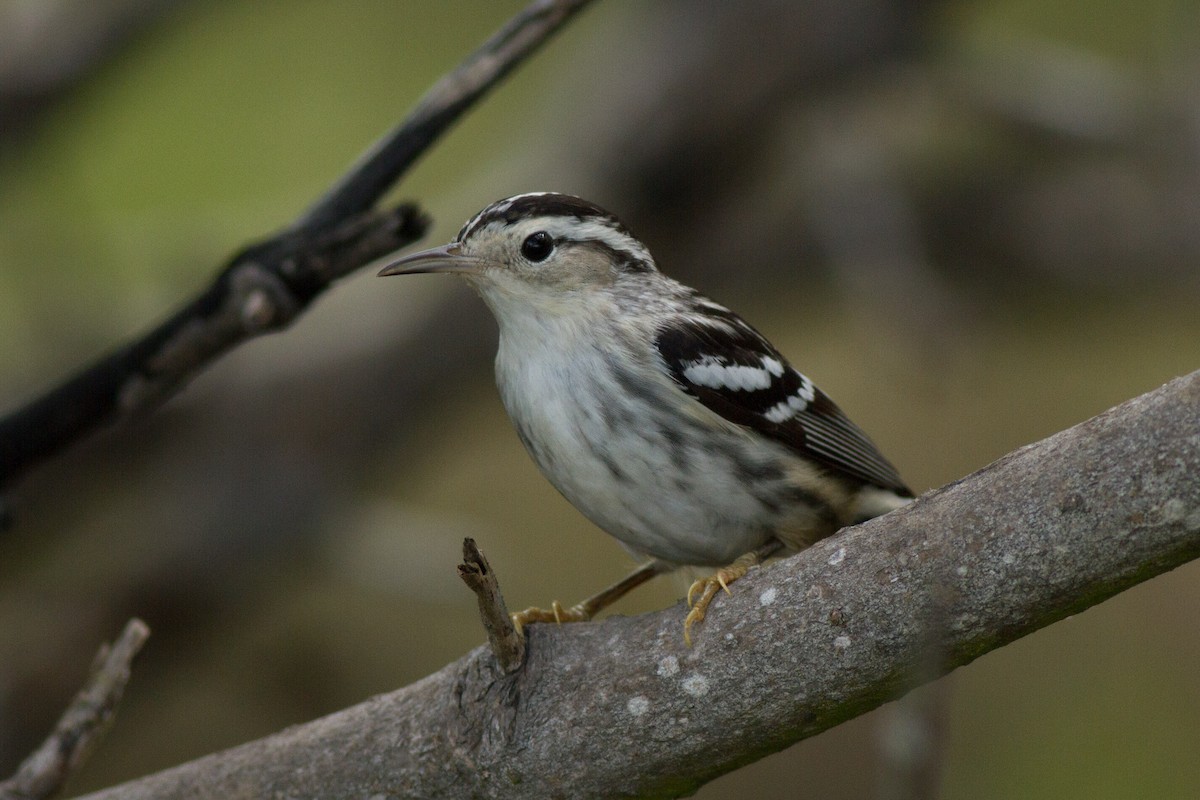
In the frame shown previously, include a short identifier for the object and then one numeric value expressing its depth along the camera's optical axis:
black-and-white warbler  6.95
